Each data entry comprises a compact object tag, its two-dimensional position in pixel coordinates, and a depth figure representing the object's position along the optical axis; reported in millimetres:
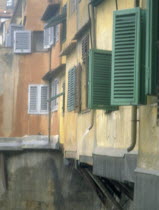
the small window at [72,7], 16266
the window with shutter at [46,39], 23359
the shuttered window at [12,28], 29759
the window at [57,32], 21742
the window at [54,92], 21703
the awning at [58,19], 19431
